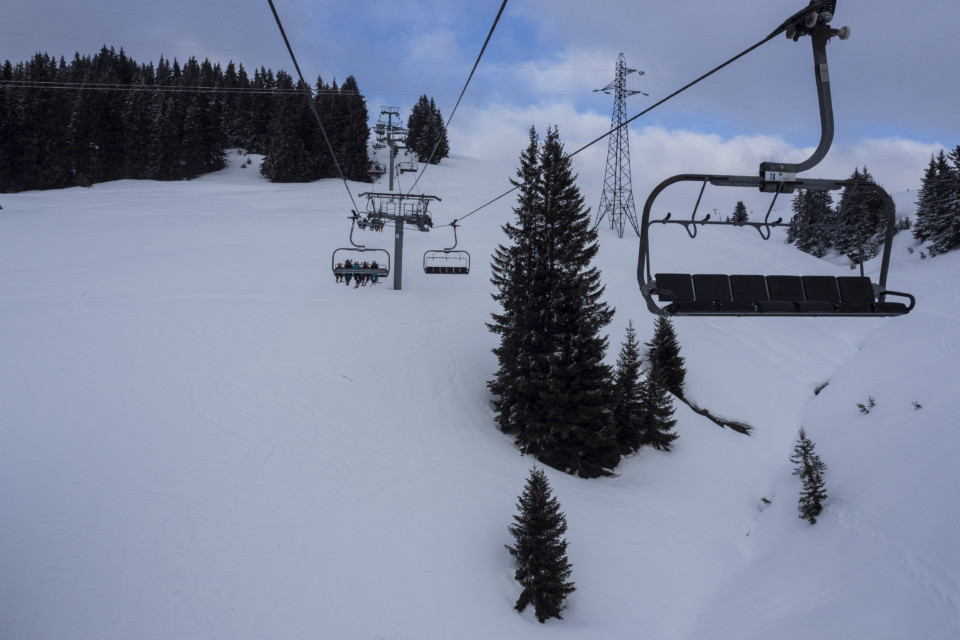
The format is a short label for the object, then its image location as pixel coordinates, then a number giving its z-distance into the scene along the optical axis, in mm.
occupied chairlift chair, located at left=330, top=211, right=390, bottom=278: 23598
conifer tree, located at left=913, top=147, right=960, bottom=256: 39875
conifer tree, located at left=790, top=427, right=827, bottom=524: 13633
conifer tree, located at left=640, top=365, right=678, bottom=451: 17781
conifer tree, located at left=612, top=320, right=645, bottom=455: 17516
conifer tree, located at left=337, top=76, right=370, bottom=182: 58781
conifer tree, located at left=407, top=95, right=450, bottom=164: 78688
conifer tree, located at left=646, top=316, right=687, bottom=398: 21062
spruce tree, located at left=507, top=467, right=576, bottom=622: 10031
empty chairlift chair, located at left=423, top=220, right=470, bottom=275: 22286
